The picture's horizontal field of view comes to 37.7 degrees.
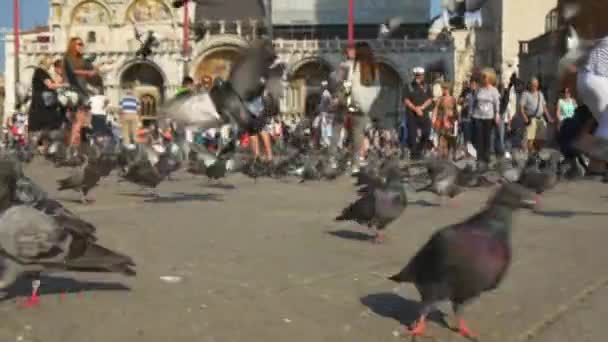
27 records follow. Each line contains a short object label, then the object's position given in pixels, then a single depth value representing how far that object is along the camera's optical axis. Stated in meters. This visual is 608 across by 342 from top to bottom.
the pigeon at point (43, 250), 2.68
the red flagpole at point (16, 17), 30.22
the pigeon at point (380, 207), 4.52
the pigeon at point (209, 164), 8.12
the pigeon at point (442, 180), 6.25
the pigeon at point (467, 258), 2.57
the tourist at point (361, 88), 10.93
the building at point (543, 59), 29.62
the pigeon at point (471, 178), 6.56
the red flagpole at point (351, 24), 24.50
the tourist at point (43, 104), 10.41
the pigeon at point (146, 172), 6.81
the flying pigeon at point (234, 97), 6.36
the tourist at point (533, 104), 11.80
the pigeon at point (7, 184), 2.94
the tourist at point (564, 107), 11.09
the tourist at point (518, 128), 12.28
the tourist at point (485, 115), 10.20
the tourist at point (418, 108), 11.96
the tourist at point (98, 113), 12.28
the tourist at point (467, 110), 10.99
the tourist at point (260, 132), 6.66
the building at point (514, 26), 41.50
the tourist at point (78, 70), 9.52
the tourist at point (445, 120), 11.98
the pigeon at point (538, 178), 5.56
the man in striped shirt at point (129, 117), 13.41
